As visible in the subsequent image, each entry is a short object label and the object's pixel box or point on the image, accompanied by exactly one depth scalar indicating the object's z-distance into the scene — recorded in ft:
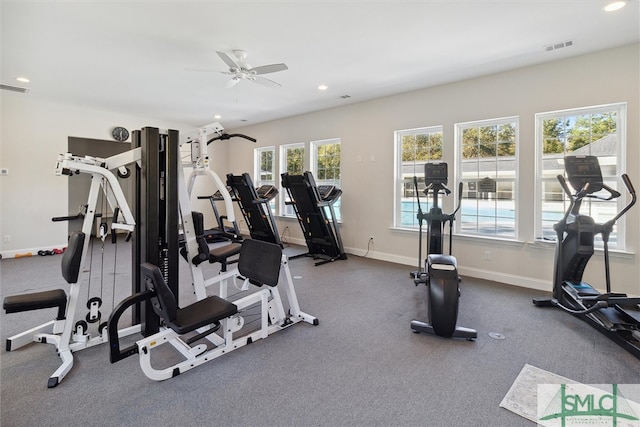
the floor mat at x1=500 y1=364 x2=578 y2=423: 6.00
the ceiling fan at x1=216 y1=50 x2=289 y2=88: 11.39
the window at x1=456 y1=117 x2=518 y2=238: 14.14
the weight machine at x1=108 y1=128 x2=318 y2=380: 7.31
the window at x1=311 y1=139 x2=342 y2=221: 20.64
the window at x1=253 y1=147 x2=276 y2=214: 25.16
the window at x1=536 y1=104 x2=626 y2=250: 11.82
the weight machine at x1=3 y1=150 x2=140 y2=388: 7.42
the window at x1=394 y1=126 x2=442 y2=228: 16.55
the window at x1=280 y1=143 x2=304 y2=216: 23.04
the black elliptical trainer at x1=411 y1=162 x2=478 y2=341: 8.65
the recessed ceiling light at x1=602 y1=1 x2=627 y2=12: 8.77
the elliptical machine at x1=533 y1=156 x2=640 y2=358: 8.63
